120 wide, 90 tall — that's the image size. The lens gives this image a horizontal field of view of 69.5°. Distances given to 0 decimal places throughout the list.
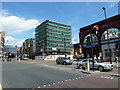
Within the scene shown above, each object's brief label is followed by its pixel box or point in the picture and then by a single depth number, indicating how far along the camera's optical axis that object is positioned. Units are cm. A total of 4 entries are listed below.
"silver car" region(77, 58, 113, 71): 1080
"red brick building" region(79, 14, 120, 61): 2318
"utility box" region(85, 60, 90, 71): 1107
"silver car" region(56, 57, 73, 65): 1949
